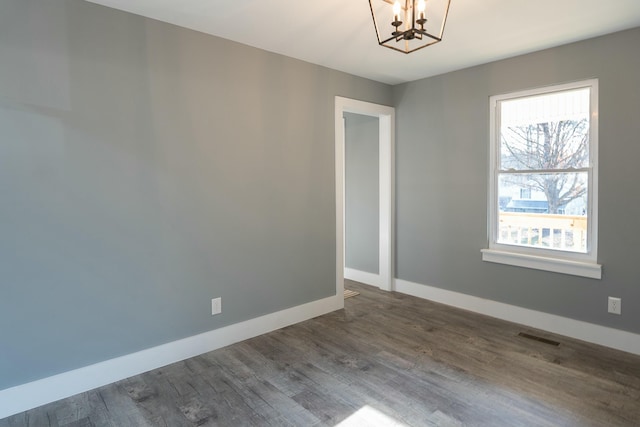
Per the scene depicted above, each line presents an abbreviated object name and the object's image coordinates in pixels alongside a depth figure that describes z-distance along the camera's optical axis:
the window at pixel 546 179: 3.08
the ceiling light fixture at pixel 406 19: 1.71
